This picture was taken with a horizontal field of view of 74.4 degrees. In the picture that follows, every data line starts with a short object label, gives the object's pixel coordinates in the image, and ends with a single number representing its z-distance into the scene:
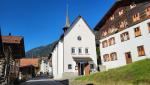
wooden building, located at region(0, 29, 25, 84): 11.06
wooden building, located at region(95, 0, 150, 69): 14.11
